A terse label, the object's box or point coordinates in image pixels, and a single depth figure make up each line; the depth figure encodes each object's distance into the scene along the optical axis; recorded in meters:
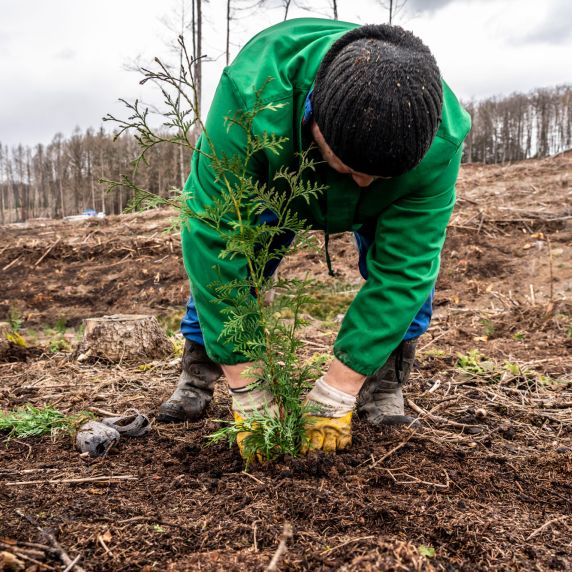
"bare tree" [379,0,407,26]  20.97
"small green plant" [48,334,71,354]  5.24
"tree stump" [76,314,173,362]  4.75
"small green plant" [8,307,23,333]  6.72
